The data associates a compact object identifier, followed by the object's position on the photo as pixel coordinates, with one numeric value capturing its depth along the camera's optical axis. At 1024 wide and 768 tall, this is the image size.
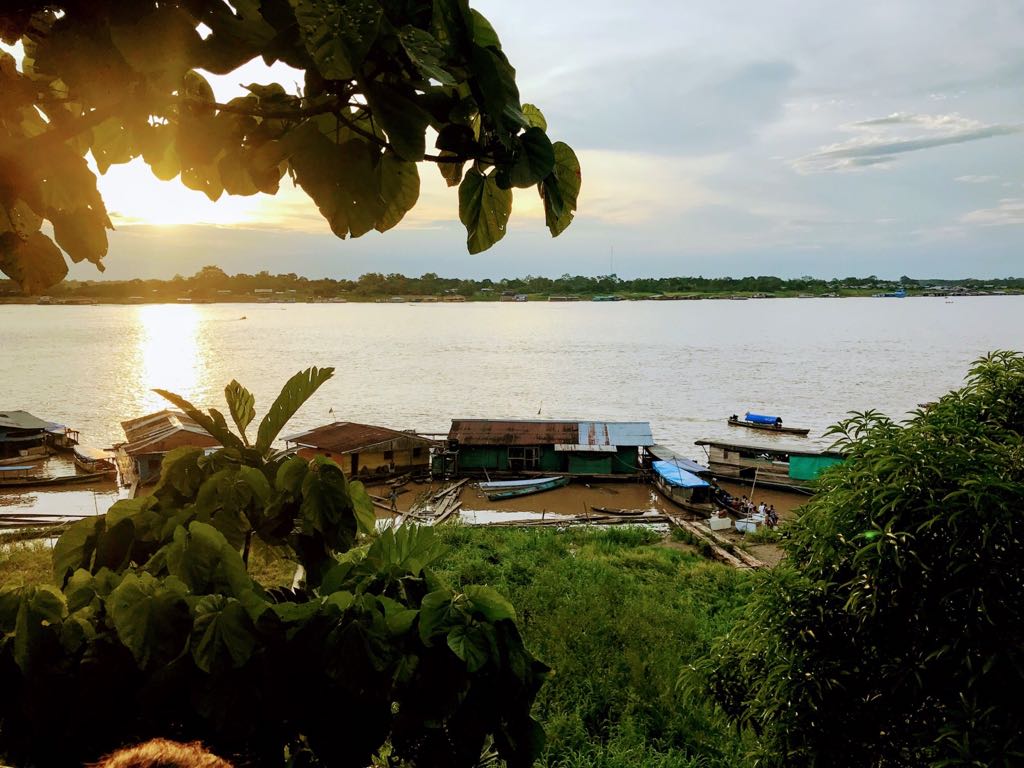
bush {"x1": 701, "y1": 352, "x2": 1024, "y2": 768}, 3.09
